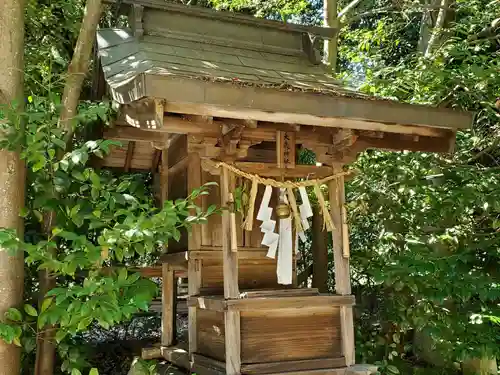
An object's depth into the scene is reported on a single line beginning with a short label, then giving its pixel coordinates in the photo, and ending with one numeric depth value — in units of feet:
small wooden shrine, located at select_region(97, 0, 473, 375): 12.85
